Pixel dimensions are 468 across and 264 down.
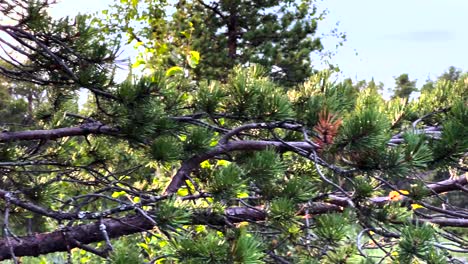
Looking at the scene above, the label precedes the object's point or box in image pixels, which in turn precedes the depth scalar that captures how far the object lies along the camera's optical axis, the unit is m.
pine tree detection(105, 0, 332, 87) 9.60
